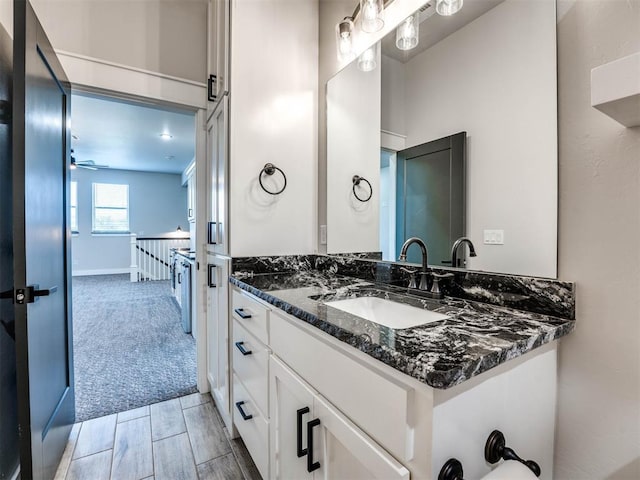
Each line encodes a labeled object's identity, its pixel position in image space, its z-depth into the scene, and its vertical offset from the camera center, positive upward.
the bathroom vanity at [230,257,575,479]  0.59 -0.35
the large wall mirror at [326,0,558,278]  0.91 +0.37
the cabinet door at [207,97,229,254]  1.70 +0.35
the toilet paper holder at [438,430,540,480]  0.69 -0.48
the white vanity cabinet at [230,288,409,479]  0.73 -0.55
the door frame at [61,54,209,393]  1.80 +0.89
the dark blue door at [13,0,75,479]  1.09 -0.04
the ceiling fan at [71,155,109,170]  5.91 +1.54
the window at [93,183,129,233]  7.41 +0.69
